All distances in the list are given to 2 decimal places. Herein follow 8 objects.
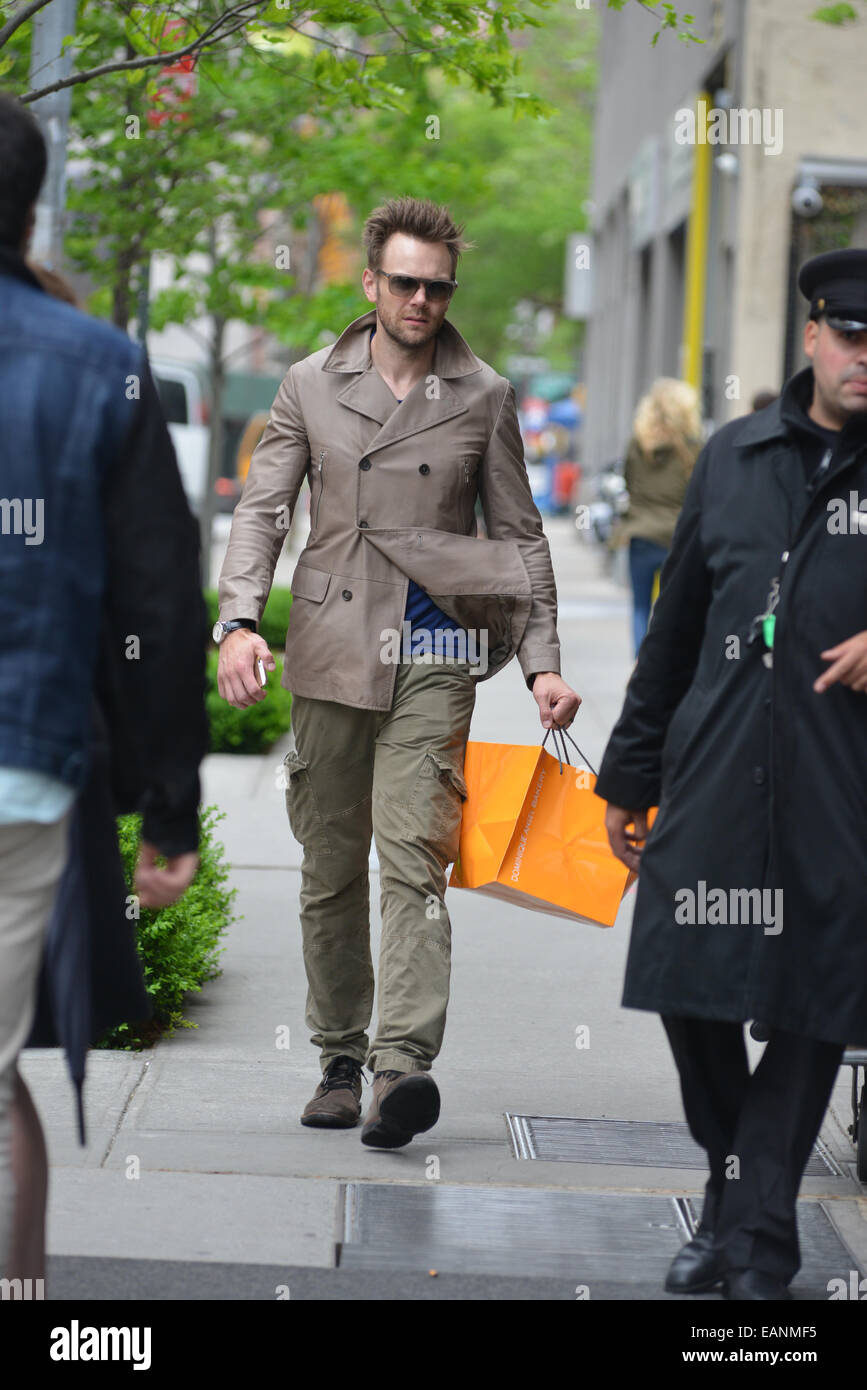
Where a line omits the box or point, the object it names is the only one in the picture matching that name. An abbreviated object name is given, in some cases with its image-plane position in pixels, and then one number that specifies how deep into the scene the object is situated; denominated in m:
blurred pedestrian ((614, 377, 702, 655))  23.61
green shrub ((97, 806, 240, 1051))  10.74
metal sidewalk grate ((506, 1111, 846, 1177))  9.22
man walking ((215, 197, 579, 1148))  8.96
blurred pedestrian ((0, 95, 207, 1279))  5.60
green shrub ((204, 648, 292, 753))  20.81
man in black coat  6.89
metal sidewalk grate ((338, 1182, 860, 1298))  7.72
